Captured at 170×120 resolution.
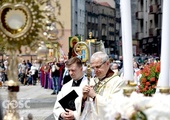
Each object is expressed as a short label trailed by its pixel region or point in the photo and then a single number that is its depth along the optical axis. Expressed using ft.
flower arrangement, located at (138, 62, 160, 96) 37.51
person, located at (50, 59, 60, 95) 82.89
